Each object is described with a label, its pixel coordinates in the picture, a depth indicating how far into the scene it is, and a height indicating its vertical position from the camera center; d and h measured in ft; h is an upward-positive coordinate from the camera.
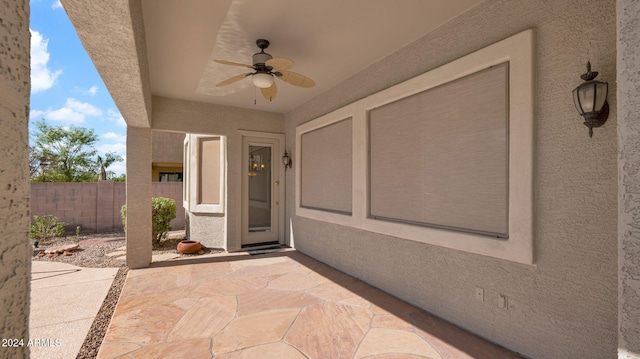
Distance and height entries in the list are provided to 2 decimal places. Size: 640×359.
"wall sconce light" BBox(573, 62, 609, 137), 6.15 +1.77
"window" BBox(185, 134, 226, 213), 21.08 +0.47
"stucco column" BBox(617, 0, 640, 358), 3.31 +0.04
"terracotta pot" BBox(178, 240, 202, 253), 18.99 -4.63
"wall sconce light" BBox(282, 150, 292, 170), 20.22 +1.27
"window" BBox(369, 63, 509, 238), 8.34 +0.81
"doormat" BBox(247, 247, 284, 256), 18.79 -4.93
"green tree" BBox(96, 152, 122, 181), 56.93 +3.95
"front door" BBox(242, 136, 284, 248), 20.35 -1.00
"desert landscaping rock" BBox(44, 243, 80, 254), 18.47 -4.79
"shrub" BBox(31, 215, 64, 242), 21.88 -4.09
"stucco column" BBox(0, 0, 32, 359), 1.77 +0.01
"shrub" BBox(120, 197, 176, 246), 21.22 -2.86
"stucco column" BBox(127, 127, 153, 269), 15.66 -1.01
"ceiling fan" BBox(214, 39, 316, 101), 10.16 +4.09
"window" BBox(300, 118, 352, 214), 14.85 +0.63
